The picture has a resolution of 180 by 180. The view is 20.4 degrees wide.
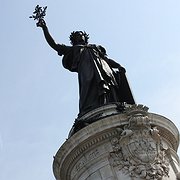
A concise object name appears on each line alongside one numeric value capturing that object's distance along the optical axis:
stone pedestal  10.65
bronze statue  13.53
